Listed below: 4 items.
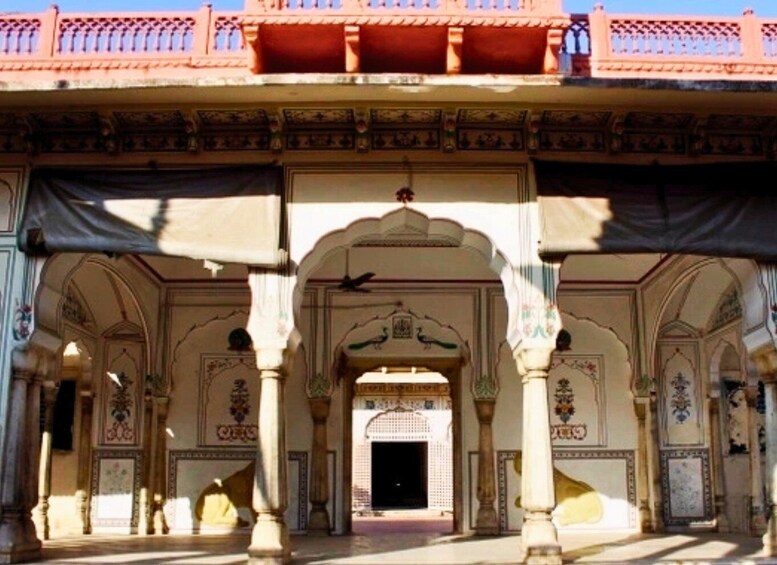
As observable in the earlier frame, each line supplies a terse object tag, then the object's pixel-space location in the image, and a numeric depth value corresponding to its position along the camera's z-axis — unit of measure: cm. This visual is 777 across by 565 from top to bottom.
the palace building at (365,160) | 791
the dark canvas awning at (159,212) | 819
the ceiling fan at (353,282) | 1164
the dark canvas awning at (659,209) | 822
